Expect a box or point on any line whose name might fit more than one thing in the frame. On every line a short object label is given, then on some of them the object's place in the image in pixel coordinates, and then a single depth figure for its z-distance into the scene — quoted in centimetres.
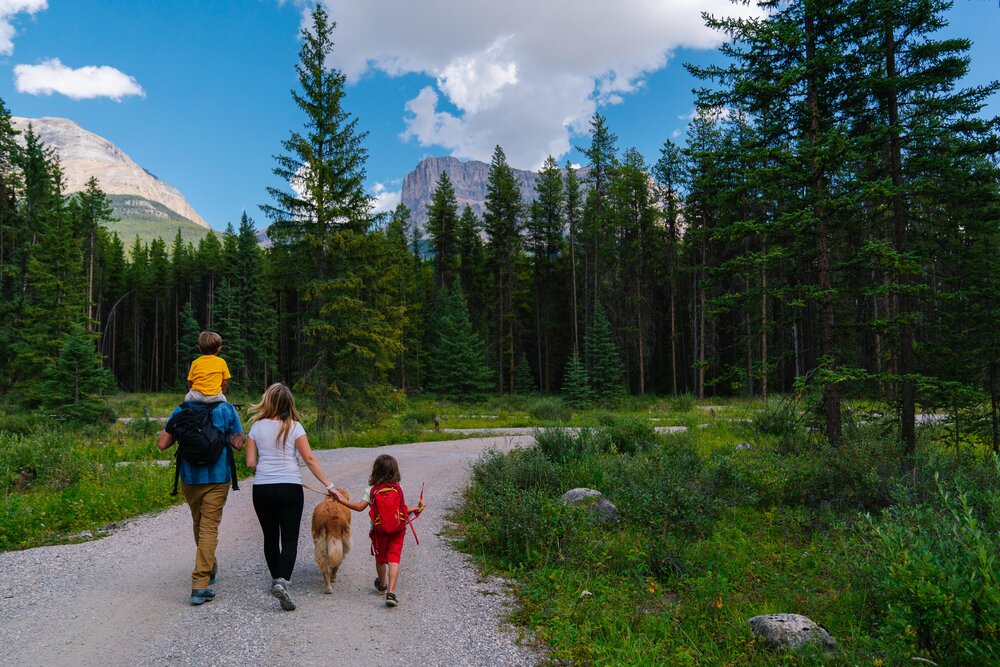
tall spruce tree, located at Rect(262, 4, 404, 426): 1791
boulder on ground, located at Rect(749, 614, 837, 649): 398
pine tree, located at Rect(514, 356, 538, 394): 4119
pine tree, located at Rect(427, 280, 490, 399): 3453
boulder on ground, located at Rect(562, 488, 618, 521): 774
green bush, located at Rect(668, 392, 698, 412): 2741
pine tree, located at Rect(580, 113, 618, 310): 3631
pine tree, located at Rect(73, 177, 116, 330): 4172
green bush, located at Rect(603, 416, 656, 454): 1345
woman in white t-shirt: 469
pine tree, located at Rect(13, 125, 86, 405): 2598
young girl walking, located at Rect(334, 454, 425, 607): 493
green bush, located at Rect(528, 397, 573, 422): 2496
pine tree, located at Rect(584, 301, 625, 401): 3262
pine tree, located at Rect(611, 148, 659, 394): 3675
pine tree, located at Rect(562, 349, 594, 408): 3036
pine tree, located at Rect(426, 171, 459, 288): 4450
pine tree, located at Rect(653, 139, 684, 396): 3509
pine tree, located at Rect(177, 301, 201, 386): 4888
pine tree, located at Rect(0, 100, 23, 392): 2845
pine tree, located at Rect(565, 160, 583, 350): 4016
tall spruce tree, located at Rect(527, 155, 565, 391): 4153
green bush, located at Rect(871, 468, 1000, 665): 287
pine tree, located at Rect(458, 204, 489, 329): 4625
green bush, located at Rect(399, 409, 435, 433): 2055
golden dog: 501
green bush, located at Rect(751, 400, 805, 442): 1495
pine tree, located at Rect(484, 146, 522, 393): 3975
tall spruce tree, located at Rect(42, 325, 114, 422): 1945
